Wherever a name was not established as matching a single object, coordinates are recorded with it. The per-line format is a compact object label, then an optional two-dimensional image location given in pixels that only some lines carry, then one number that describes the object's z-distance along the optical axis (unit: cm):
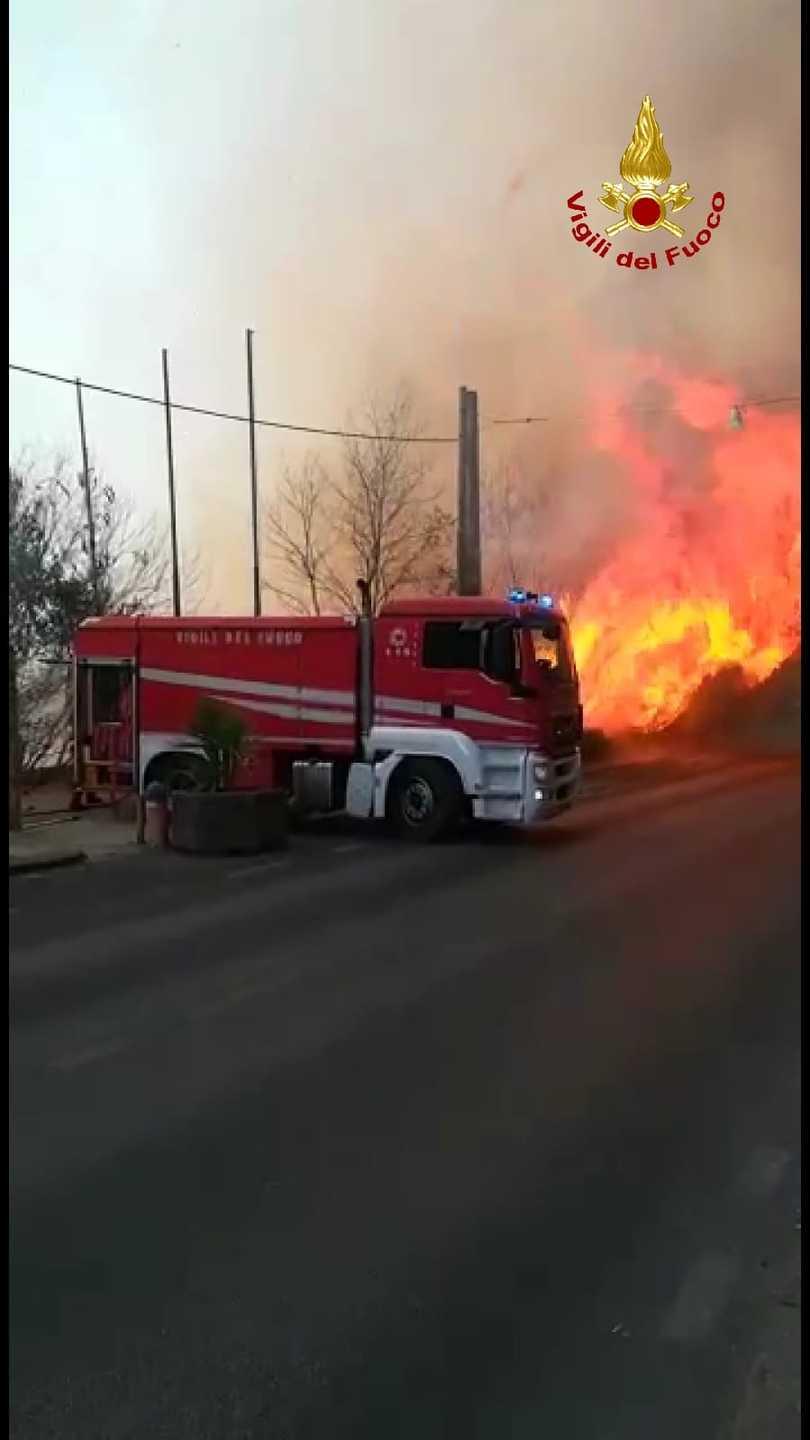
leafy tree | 1486
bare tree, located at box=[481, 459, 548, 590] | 2122
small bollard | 1137
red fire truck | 1174
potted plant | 1087
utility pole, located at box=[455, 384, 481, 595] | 1625
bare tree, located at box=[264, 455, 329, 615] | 2162
